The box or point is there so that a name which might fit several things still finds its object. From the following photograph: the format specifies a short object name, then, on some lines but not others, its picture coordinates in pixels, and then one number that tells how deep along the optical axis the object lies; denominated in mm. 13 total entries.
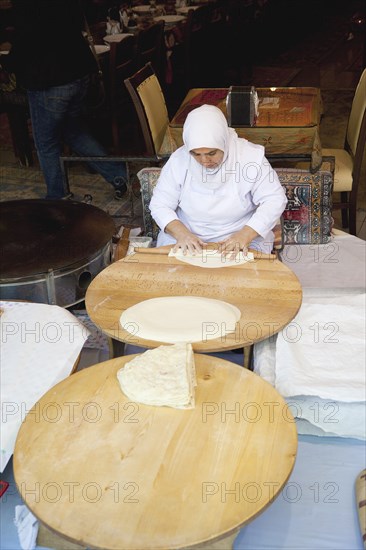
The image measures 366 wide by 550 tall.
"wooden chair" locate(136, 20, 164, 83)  4809
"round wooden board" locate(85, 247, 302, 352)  1854
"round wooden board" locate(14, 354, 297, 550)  1297
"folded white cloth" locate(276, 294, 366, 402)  1912
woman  2406
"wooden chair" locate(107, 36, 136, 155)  4711
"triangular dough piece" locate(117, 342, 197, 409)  1597
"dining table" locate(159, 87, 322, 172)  3246
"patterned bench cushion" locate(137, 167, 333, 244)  2947
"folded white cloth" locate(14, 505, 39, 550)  1668
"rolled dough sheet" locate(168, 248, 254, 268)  2252
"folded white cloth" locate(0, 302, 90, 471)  1758
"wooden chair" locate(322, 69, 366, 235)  3441
